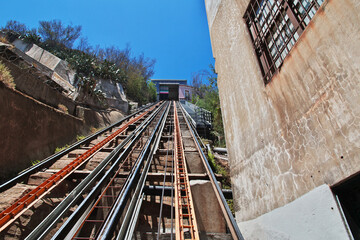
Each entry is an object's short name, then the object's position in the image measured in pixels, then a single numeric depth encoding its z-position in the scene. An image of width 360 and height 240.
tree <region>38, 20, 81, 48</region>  19.73
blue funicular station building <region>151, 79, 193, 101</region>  36.31
